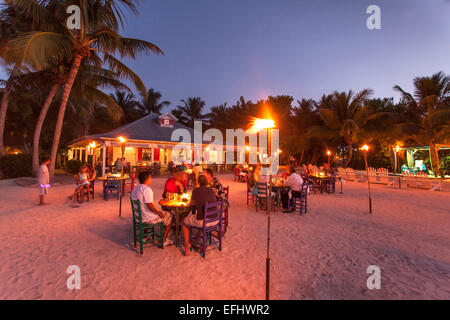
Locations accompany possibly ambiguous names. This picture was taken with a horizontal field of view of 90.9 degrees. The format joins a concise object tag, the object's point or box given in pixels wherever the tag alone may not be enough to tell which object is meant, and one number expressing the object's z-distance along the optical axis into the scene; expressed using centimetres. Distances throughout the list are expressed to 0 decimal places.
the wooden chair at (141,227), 397
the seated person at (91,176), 827
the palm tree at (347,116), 2016
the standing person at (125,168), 1728
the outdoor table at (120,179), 834
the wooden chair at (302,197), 695
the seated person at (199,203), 403
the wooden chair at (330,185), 1068
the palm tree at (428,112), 1575
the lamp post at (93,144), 1577
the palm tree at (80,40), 850
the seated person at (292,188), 714
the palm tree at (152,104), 3520
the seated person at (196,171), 981
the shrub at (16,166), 1449
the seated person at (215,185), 536
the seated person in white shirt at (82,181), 778
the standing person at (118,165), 1645
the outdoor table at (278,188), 725
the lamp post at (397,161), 1844
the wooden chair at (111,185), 837
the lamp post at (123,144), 634
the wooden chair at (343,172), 1648
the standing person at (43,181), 715
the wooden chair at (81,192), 794
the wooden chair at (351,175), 1611
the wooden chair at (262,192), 702
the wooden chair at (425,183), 1183
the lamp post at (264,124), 363
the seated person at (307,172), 1077
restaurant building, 1736
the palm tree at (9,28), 1192
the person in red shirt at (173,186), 509
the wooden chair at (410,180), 1273
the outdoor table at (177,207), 422
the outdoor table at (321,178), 1029
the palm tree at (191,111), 3597
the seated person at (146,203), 407
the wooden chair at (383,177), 1389
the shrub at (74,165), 1739
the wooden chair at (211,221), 396
